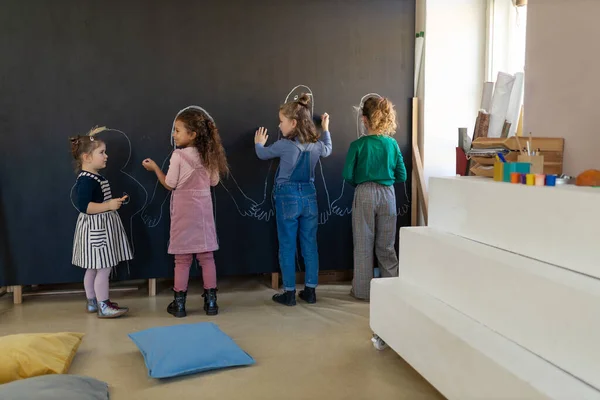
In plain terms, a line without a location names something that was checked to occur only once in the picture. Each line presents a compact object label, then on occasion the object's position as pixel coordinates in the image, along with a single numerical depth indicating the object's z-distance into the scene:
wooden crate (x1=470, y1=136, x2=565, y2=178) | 2.49
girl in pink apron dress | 3.56
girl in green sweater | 3.85
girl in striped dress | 3.54
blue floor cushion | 2.66
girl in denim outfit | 3.81
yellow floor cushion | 2.51
